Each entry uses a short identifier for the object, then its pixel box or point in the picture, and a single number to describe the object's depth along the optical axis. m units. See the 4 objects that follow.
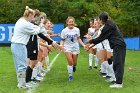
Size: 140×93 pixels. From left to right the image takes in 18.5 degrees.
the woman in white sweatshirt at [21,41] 11.44
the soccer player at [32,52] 12.46
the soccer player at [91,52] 17.84
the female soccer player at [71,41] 14.19
